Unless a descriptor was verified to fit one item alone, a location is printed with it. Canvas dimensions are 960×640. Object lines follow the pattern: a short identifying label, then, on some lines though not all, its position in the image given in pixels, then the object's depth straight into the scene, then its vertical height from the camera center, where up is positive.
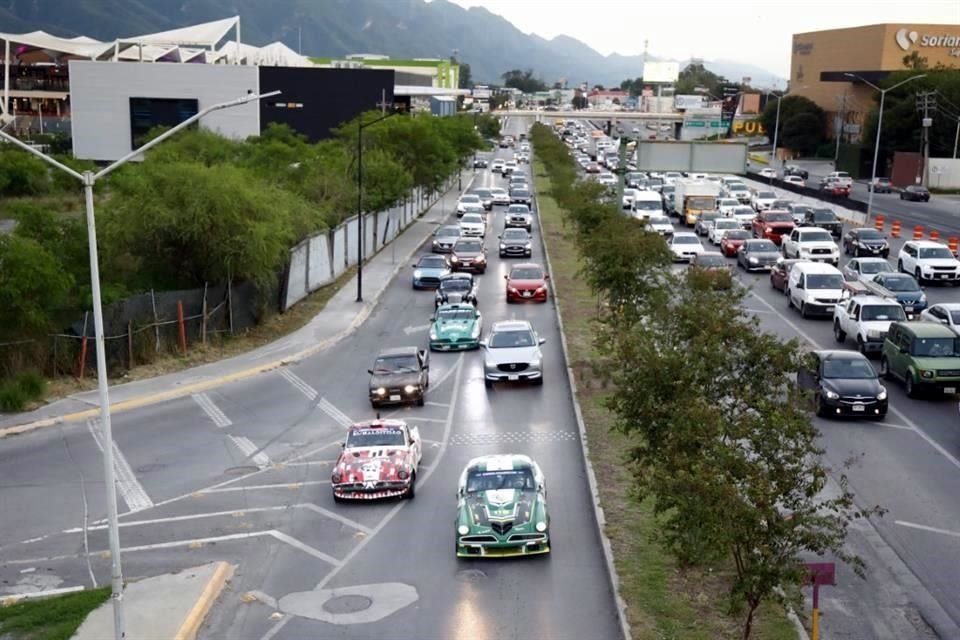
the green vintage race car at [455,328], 33.16 -6.56
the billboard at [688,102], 148.62 +1.92
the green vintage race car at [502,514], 16.72 -6.12
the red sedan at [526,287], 40.94 -6.45
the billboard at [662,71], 197.75 +7.89
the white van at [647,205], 61.75 -5.08
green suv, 25.72 -5.52
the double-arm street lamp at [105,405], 13.00 -3.70
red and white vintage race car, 19.80 -6.42
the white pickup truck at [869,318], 30.03 -5.39
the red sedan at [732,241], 51.28 -5.74
